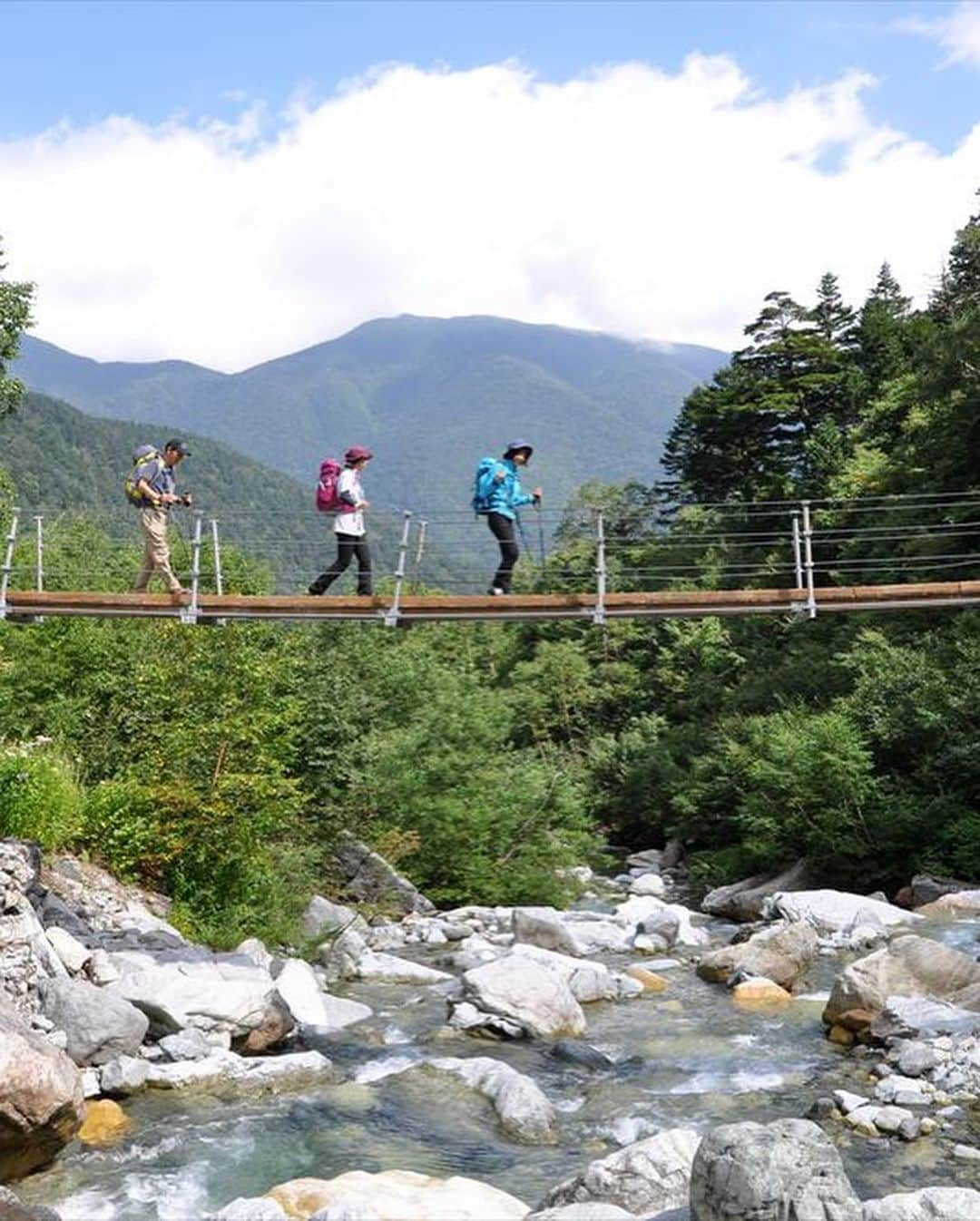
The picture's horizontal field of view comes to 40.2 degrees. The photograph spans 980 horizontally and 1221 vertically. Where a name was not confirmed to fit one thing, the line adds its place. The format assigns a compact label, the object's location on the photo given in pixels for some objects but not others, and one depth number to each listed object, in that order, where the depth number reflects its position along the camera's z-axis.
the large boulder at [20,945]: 9.38
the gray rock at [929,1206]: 6.34
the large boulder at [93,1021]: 9.09
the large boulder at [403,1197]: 6.91
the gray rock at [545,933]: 14.04
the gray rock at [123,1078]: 8.78
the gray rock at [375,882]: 16.08
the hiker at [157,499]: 10.57
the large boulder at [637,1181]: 7.05
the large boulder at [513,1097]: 8.57
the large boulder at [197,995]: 9.74
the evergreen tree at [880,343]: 35.38
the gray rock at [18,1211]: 6.63
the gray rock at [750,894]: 17.18
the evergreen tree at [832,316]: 39.44
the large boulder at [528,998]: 10.96
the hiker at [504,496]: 10.50
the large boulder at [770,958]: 12.73
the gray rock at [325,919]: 13.79
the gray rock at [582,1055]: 10.14
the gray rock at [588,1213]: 6.55
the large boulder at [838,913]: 14.82
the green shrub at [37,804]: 12.16
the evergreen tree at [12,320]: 17.70
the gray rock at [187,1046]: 9.40
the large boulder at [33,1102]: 7.43
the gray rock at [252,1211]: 6.82
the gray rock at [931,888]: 16.73
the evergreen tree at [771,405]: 36.50
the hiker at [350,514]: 10.70
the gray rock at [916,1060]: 9.35
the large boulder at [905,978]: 10.84
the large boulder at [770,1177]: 6.26
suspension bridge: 10.89
